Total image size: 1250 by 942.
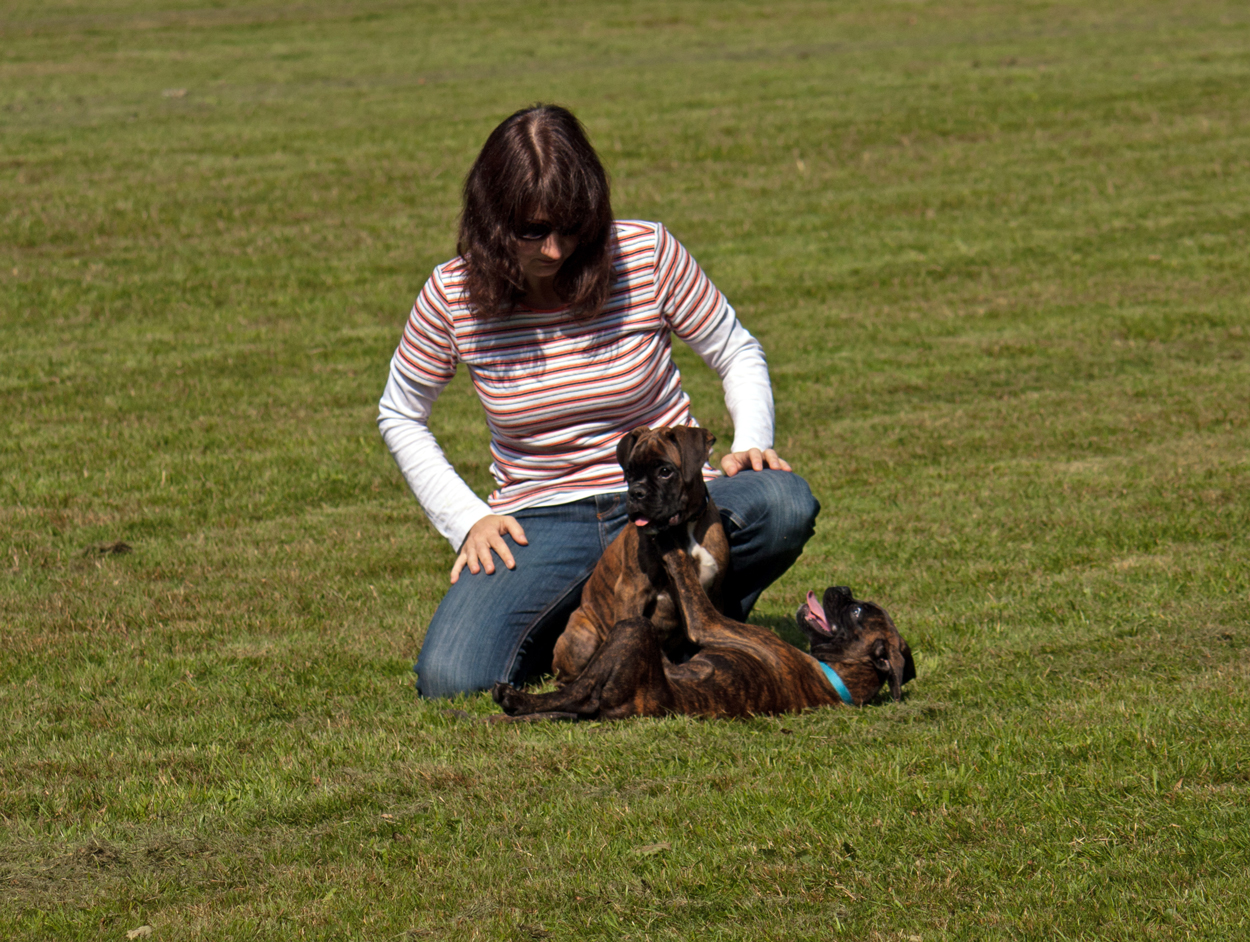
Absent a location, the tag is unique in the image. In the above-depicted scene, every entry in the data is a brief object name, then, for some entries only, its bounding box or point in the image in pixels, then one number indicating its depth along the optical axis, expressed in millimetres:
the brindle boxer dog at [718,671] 9969
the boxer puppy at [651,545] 9906
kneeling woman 11195
